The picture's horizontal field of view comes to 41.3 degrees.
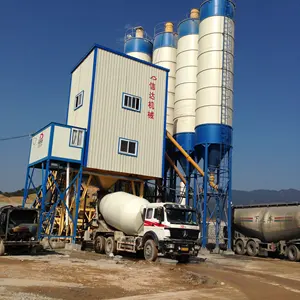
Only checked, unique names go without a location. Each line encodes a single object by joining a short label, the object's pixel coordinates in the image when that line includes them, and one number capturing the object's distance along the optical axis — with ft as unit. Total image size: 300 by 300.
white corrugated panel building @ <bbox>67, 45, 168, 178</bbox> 91.25
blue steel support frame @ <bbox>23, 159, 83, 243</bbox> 84.89
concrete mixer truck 62.44
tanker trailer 84.69
